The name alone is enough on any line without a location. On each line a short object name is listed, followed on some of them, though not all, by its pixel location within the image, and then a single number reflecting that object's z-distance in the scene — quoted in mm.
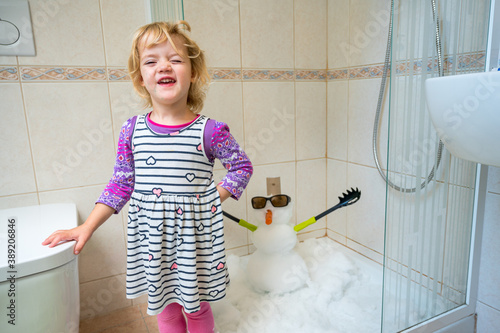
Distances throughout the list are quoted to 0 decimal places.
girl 822
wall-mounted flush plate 1072
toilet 723
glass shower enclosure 841
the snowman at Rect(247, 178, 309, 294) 1307
